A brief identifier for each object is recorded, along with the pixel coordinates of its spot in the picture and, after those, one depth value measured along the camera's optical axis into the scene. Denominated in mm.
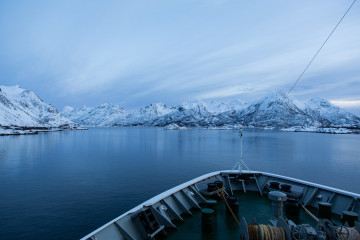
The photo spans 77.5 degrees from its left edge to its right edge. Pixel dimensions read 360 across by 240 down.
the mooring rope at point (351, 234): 5875
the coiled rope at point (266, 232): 6113
